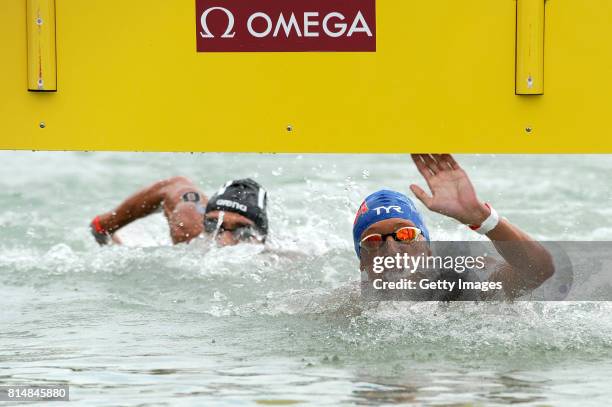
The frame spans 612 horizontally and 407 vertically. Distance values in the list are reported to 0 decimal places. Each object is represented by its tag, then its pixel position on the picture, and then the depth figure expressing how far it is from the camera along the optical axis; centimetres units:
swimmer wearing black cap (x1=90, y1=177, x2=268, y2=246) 1844
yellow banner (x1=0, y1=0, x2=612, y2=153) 958
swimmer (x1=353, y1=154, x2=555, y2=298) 1123
